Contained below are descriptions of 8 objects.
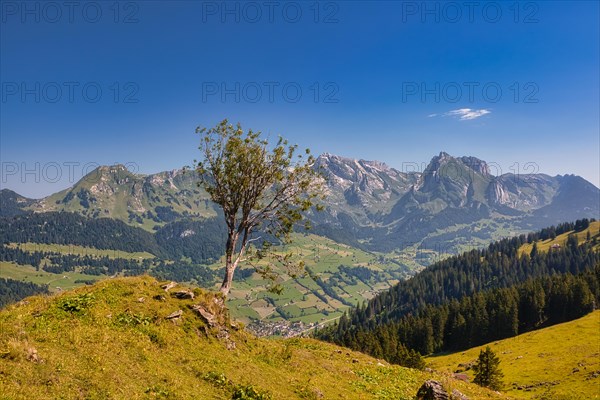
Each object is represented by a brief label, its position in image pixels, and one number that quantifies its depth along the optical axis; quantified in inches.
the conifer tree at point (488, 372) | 2440.9
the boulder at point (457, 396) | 1021.8
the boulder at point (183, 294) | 1071.6
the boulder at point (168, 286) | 1096.3
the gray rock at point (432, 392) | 984.9
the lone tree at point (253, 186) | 1323.8
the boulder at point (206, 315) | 1020.5
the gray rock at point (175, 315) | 949.2
